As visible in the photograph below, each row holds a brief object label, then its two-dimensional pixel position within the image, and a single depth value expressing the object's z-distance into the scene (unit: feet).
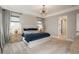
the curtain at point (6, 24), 10.14
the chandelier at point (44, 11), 10.50
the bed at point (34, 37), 11.38
